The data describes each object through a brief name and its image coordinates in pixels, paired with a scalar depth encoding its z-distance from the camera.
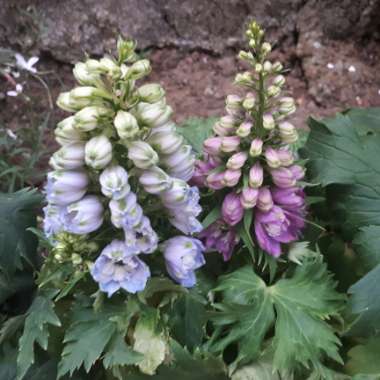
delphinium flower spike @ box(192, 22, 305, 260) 0.38
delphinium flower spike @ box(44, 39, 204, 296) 0.33
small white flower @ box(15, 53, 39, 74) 0.68
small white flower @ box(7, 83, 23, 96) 0.69
